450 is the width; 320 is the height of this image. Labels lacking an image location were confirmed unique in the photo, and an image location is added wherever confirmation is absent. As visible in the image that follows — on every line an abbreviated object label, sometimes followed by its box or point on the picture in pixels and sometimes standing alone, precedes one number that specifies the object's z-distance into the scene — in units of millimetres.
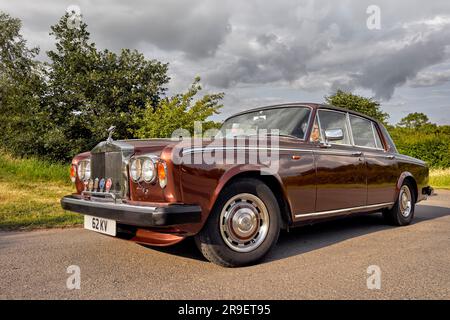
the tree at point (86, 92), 14711
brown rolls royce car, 3154
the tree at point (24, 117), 14562
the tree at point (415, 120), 65938
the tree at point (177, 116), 11703
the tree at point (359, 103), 28828
